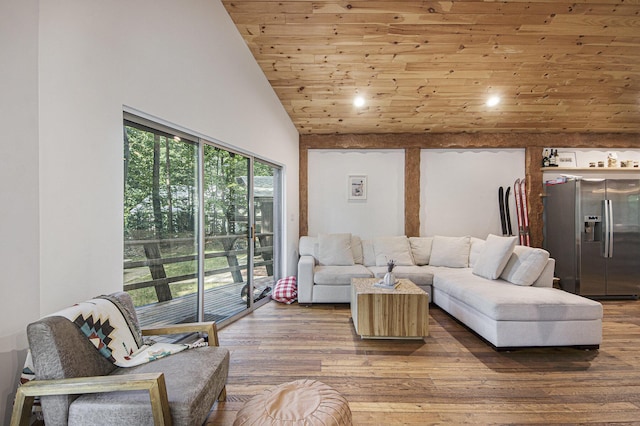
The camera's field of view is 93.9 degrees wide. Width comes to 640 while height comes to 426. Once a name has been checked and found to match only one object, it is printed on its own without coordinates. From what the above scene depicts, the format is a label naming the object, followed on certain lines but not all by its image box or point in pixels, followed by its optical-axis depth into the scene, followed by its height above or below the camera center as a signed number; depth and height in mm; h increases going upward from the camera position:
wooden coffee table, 2914 -978
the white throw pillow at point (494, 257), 3439 -507
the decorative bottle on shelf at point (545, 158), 5020 +952
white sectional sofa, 2691 -783
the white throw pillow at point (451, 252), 4480 -581
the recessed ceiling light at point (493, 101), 4213 +1625
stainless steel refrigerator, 4301 -326
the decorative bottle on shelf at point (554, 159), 5006 +930
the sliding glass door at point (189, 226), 2295 -115
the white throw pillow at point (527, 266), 3199 -565
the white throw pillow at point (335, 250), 4539 -546
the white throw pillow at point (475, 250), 4375 -536
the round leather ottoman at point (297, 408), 1260 -861
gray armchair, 1269 -799
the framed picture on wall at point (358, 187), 5262 +483
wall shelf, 4918 +752
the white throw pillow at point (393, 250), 4555 -556
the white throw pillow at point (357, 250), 4784 -571
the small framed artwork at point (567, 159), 5020 +932
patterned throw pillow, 4203 -1097
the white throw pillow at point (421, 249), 4762 -555
